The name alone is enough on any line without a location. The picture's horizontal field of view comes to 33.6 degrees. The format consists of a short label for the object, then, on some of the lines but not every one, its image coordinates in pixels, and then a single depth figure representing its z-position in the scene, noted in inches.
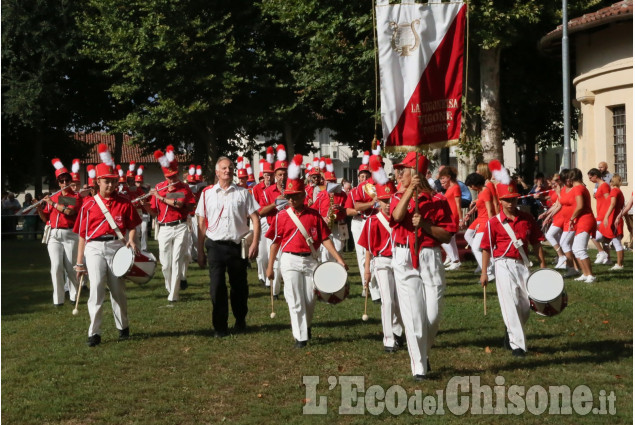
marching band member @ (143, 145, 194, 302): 632.3
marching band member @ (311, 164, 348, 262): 661.9
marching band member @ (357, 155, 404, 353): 427.5
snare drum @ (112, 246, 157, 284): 461.7
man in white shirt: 485.7
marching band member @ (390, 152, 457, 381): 359.6
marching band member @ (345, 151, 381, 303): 580.4
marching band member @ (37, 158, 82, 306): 614.9
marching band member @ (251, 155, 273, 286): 677.3
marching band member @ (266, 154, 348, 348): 445.4
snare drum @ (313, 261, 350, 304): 436.5
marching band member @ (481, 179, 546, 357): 406.6
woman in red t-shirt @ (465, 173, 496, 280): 634.4
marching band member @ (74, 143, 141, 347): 465.4
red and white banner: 369.4
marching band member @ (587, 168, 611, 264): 777.6
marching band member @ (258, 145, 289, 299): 624.4
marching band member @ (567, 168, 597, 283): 671.1
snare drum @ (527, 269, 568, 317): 398.0
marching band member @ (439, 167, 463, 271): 708.7
